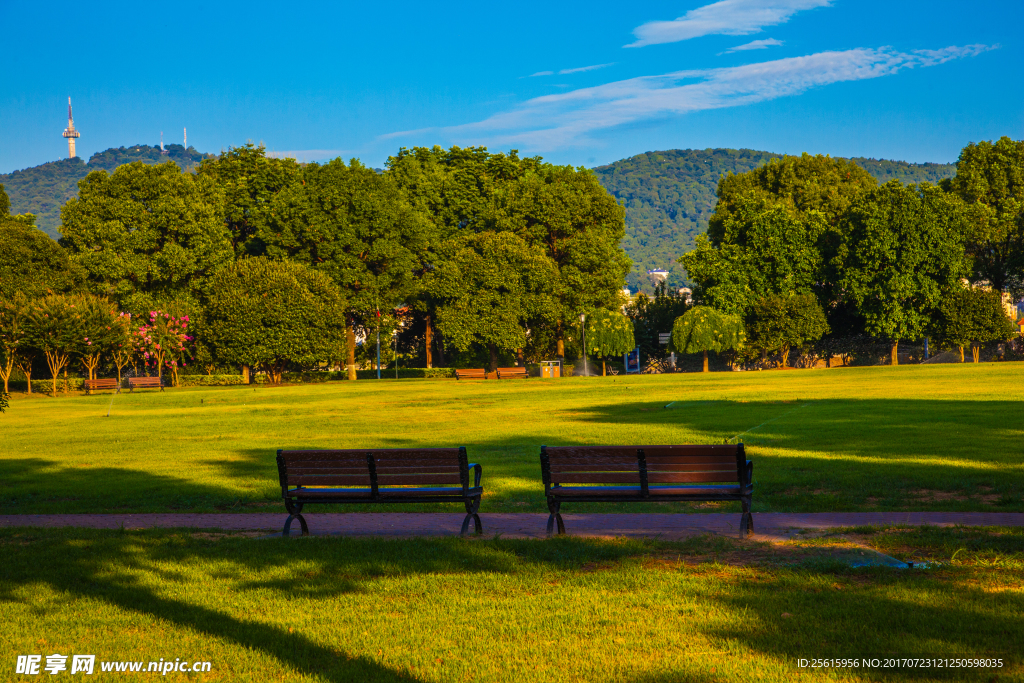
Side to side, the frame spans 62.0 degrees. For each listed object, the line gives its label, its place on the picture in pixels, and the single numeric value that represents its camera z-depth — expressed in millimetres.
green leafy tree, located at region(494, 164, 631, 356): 63844
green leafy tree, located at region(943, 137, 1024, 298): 64000
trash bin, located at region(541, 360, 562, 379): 62062
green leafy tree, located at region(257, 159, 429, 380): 62656
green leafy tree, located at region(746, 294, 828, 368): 64188
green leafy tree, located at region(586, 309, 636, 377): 62906
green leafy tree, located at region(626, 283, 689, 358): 73062
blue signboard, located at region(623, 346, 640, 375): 70812
